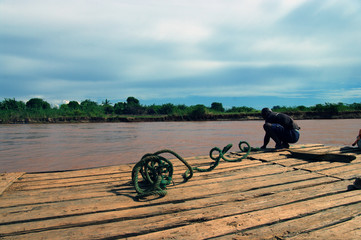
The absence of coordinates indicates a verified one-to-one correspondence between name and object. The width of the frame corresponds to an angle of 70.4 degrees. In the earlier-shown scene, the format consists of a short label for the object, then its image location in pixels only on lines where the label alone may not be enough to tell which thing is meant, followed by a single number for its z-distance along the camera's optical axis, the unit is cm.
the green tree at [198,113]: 2598
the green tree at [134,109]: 3162
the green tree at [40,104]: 3816
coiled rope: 208
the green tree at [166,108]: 3066
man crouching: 454
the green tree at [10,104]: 2869
